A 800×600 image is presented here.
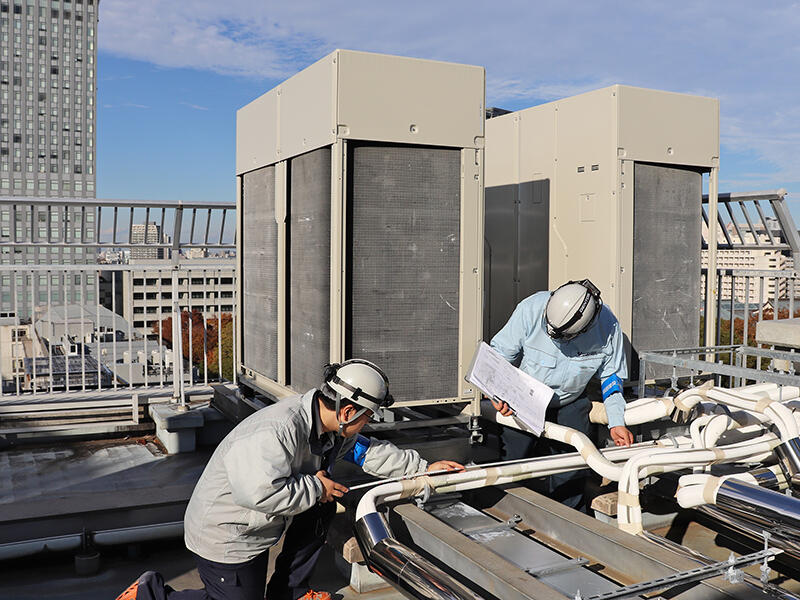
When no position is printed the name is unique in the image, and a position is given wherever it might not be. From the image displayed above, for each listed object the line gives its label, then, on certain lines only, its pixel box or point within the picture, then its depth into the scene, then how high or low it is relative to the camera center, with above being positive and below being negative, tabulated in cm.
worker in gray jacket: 285 -84
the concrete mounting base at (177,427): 591 -126
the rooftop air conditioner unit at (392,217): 446 +34
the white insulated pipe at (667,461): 326 -90
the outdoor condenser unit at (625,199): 520 +54
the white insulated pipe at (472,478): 313 -94
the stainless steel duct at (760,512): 284 -97
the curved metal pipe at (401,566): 235 -101
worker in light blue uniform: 433 -54
